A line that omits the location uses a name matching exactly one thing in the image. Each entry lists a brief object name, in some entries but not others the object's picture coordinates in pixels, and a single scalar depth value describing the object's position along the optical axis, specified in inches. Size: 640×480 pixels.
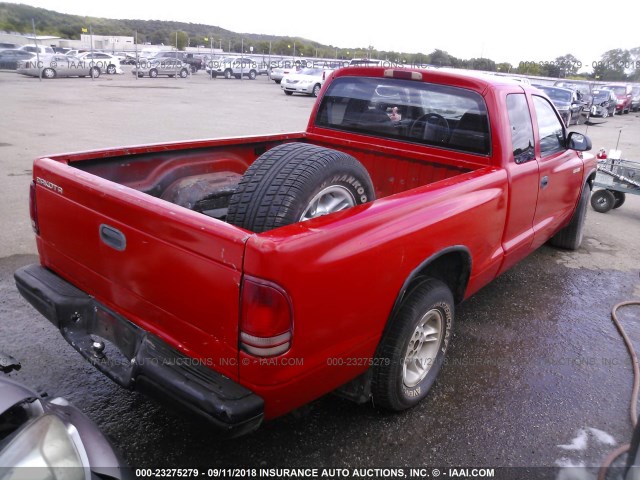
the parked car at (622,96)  1111.6
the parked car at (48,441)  58.8
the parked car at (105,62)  1249.4
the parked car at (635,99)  1234.6
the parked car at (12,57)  1192.9
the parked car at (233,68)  1494.8
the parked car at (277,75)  1387.2
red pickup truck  78.9
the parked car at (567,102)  720.3
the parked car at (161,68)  1339.8
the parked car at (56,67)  1067.9
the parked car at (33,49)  1222.6
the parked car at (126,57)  1617.9
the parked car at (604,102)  962.1
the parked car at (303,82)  1022.4
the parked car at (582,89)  858.6
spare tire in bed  95.1
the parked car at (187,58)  1418.6
